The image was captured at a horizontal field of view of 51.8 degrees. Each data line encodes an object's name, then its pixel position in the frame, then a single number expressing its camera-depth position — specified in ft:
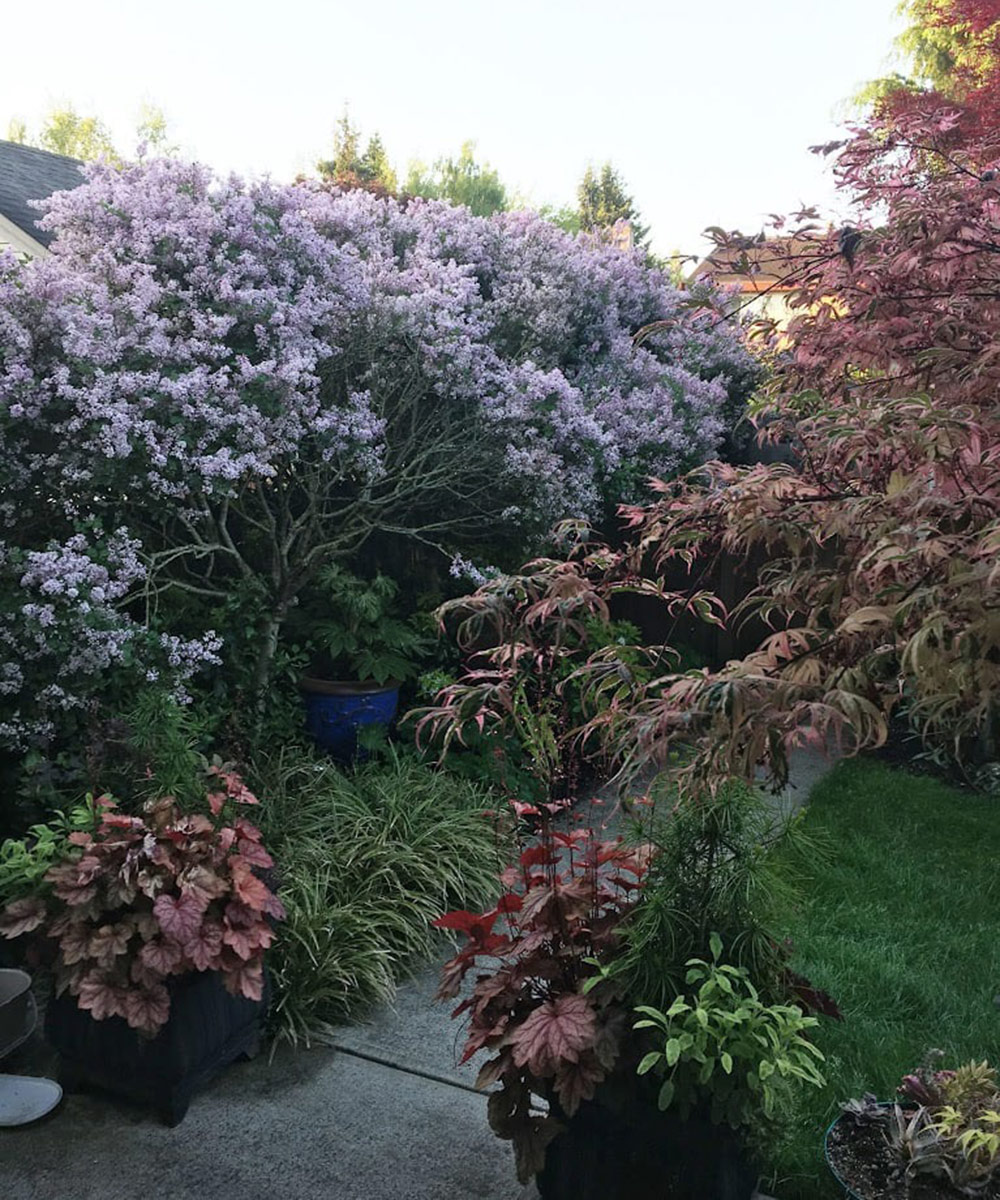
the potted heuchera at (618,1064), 6.66
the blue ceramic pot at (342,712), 15.78
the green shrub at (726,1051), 6.55
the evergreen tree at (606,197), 131.85
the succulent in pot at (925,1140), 6.84
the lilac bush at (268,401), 12.02
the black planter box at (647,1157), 6.88
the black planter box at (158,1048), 8.57
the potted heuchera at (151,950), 8.50
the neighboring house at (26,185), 41.68
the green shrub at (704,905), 7.18
